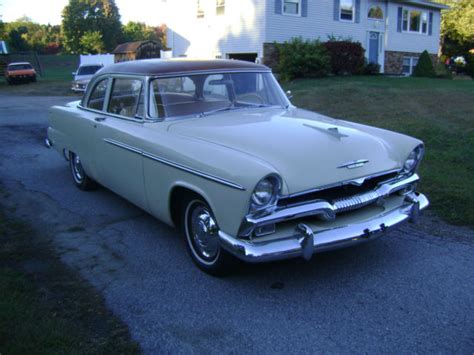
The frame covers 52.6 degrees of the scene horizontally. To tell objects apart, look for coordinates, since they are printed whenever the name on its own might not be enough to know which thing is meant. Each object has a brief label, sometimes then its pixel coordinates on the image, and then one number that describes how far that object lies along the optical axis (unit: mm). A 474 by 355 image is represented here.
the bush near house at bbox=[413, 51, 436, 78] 24109
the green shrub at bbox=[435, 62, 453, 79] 24759
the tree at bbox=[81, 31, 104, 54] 56397
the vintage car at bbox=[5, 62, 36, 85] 29391
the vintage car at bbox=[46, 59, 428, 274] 3285
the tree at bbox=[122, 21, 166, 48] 70375
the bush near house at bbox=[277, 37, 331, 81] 19766
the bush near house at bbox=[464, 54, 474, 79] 33981
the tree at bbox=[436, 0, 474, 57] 33406
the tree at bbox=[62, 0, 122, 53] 59469
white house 21359
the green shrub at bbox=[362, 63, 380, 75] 22469
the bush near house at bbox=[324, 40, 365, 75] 21109
